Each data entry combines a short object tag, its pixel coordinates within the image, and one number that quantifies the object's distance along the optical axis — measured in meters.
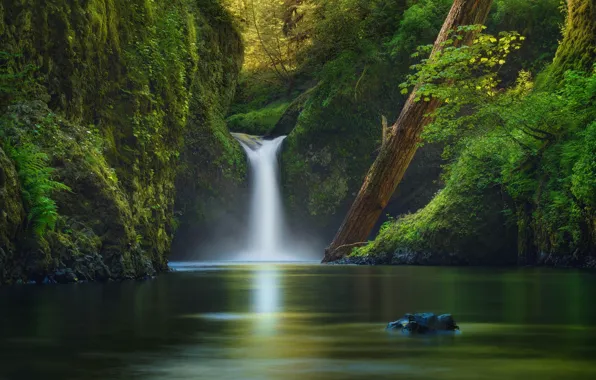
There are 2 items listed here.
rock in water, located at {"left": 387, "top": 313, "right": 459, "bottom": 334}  7.25
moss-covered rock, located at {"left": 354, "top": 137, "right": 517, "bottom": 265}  24.48
